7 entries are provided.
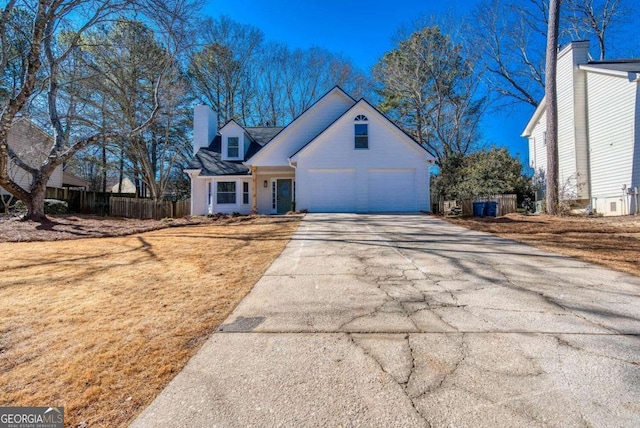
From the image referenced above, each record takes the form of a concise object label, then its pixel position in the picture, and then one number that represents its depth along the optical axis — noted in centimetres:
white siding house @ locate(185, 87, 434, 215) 1519
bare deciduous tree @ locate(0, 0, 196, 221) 977
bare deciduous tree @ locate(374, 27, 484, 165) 2228
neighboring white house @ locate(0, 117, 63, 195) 1416
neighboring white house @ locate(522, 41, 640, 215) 1261
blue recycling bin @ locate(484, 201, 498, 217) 1467
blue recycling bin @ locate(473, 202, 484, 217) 1488
